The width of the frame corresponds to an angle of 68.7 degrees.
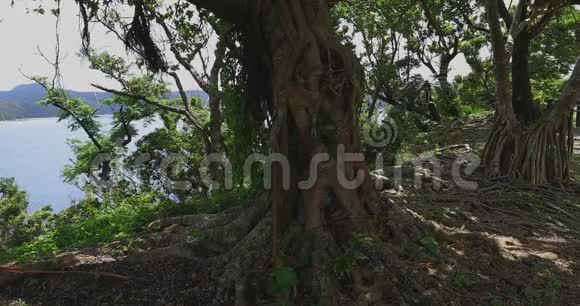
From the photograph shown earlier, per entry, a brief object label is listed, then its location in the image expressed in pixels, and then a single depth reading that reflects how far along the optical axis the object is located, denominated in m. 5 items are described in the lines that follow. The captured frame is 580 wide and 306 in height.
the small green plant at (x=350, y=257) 2.84
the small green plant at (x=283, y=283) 2.72
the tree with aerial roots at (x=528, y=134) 5.23
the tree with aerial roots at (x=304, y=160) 3.07
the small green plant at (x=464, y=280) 3.02
